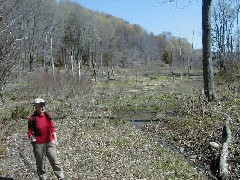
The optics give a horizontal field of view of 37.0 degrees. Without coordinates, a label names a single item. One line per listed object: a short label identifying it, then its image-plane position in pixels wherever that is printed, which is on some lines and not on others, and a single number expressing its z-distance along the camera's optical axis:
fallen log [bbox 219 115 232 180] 8.91
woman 8.56
